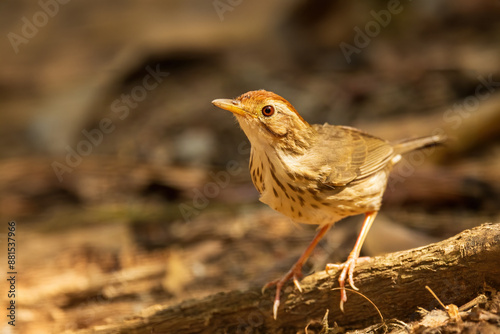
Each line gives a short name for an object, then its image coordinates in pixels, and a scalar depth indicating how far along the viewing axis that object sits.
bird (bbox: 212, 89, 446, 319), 7.33
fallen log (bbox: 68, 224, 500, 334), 6.13
